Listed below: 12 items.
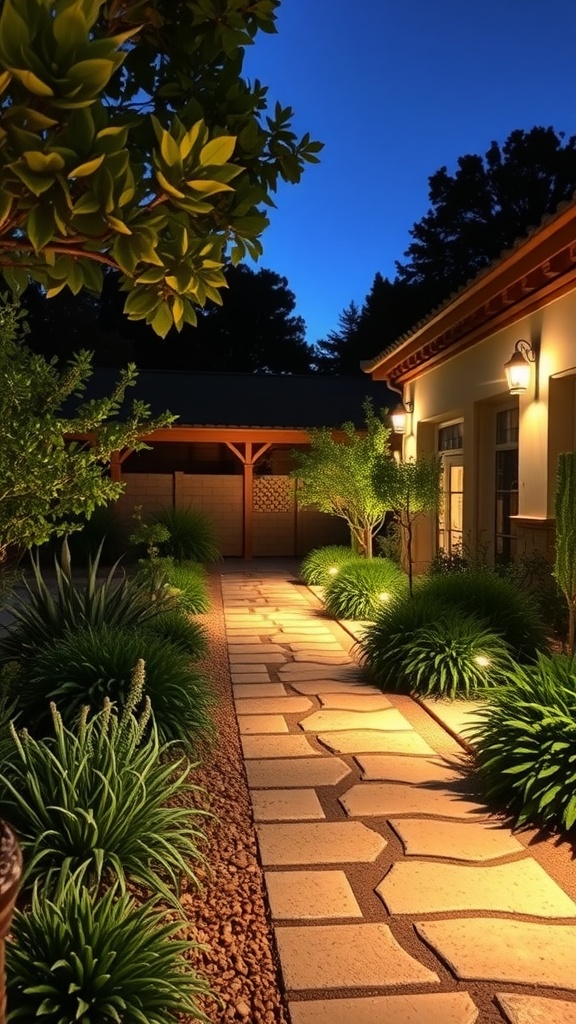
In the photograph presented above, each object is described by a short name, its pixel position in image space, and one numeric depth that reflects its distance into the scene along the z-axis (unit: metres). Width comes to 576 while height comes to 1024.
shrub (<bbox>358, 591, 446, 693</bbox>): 5.73
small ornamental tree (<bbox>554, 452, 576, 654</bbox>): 5.04
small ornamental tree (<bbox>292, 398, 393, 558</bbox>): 10.14
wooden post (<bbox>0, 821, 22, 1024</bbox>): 1.13
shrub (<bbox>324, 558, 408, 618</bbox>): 8.67
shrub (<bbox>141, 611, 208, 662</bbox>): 6.37
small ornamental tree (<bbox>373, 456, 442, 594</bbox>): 8.79
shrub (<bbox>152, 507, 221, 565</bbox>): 13.20
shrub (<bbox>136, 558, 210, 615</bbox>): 7.85
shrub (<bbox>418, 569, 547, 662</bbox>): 5.96
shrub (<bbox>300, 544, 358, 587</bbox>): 11.15
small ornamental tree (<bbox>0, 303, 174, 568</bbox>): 3.42
